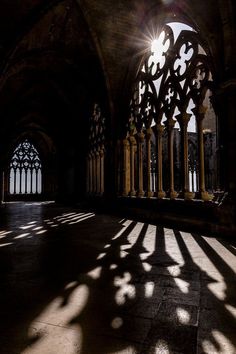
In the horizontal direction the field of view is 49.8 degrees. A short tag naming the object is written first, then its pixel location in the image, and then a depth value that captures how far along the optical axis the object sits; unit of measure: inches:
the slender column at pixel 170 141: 219.9
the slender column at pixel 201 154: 175.9
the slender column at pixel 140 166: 265.4
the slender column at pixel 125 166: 301.3
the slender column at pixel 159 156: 226.8
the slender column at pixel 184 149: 193.9
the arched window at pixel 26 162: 822.5
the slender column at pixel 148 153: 243.4
